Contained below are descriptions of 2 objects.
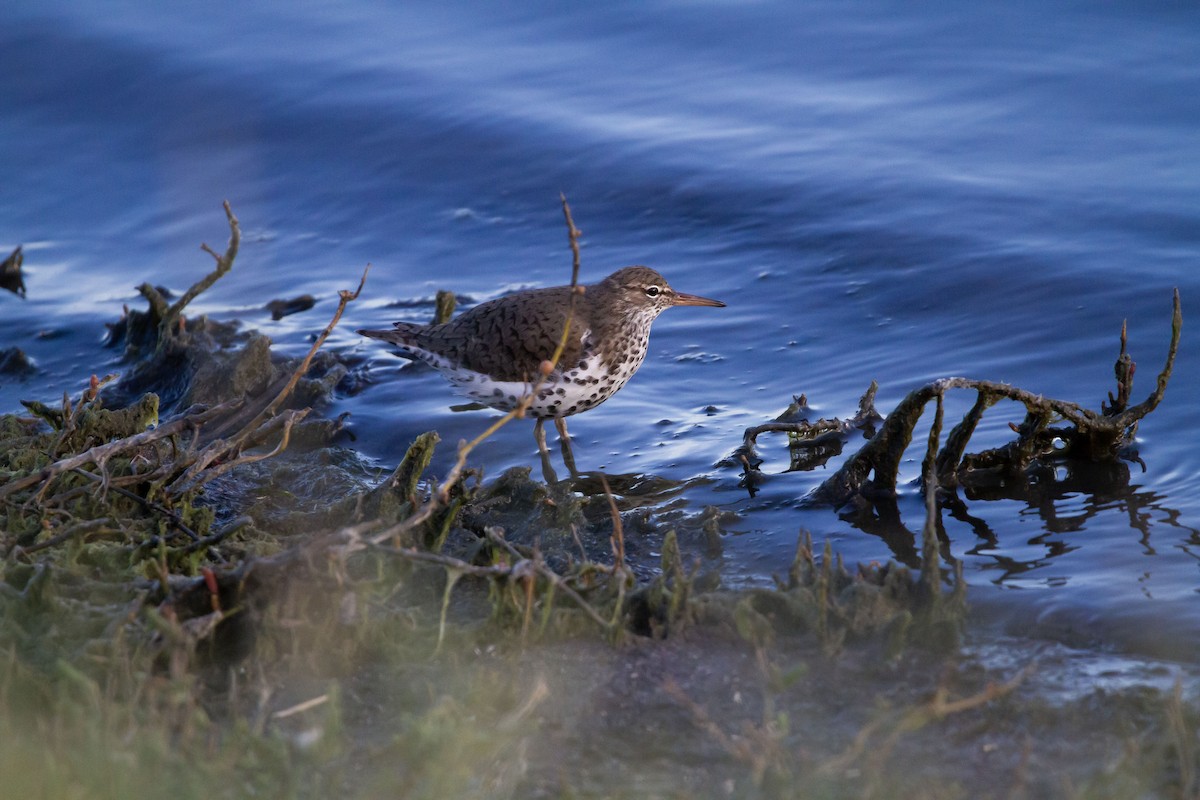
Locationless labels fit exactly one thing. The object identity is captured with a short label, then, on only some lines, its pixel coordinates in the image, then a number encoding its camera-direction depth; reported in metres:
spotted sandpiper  14.09
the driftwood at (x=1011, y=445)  10.48
